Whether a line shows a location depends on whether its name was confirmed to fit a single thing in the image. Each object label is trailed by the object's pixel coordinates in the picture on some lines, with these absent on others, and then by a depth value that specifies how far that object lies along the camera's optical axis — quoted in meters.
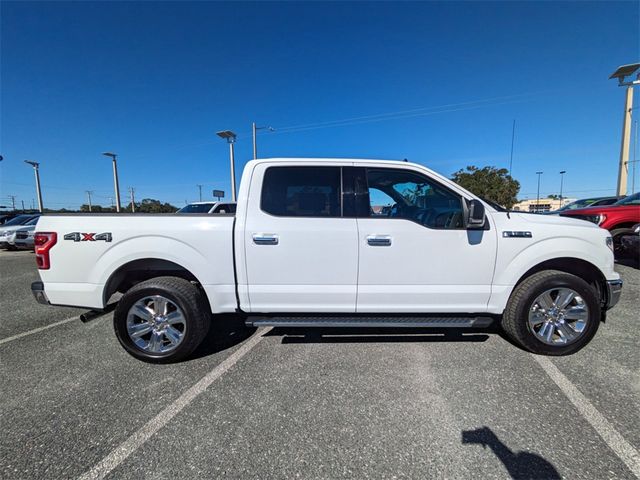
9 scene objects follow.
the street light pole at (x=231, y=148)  21.70
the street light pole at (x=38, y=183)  32.59
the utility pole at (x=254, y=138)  22.53
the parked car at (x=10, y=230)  12.00
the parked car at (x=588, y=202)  13.02
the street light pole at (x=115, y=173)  26.96
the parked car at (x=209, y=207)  11.02
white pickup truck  2.88
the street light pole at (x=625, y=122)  13.68
